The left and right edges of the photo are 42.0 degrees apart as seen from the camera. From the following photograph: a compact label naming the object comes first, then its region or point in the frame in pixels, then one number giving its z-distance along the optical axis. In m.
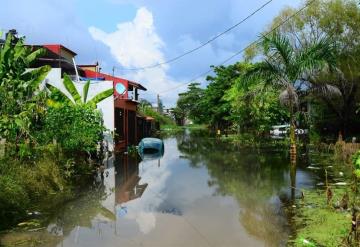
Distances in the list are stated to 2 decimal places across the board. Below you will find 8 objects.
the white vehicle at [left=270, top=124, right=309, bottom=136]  36.08
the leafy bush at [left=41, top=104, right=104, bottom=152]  17.17
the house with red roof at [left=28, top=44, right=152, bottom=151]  25.67
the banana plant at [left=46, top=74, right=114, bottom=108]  21.72
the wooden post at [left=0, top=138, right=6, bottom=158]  13.47
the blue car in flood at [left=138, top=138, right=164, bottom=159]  30.12
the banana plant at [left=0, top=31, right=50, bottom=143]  14.30
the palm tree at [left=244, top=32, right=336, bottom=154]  19.62
